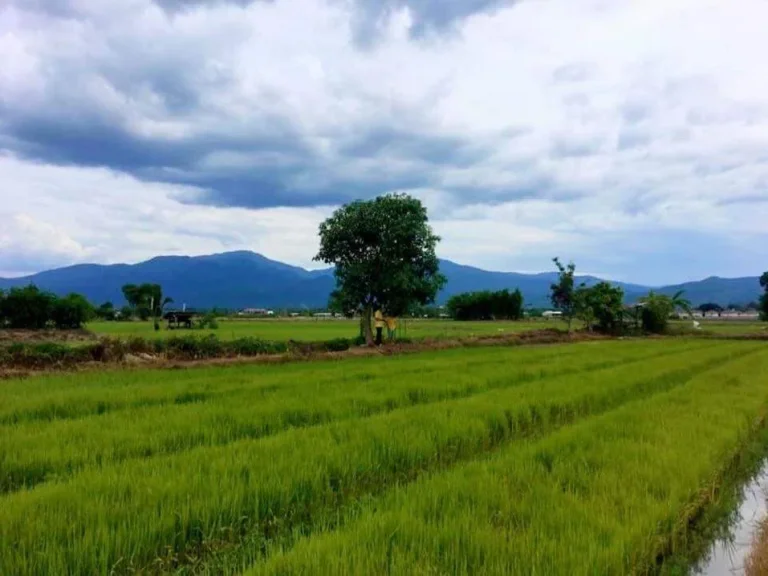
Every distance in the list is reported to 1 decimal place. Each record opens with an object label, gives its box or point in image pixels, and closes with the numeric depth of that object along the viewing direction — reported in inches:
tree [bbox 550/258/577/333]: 1400.3
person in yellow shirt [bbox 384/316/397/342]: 899.5
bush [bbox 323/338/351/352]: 826.5
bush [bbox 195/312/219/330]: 1414.4
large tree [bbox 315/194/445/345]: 818.8
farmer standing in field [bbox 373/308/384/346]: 879.1
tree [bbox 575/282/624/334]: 1440.7
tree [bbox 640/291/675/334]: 1578.5
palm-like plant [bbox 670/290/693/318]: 1639.5
